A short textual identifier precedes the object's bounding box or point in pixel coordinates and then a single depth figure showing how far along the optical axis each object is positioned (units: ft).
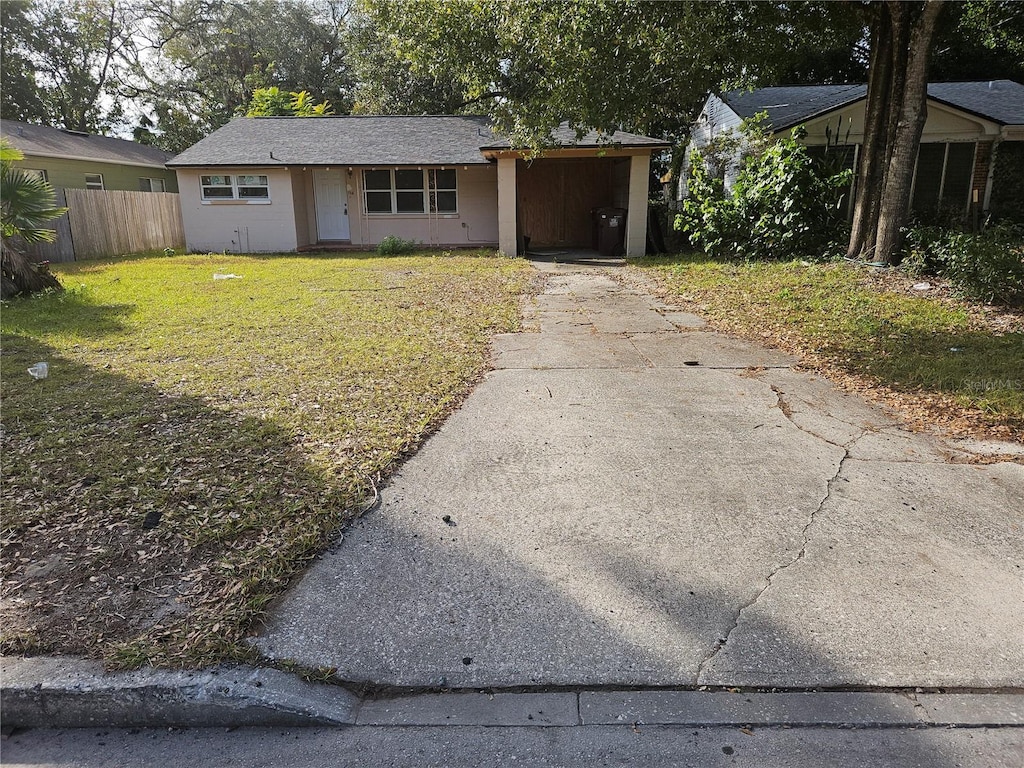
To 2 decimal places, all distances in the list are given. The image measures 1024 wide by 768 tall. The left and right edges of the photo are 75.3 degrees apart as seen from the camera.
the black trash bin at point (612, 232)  55.52
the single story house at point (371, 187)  59.52
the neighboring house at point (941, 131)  51.37
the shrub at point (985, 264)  27.22
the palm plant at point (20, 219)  34.30
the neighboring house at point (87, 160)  65.87
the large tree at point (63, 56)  100.94
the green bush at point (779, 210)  42.14
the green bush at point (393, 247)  56.95
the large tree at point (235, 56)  107.04
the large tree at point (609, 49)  30.81
